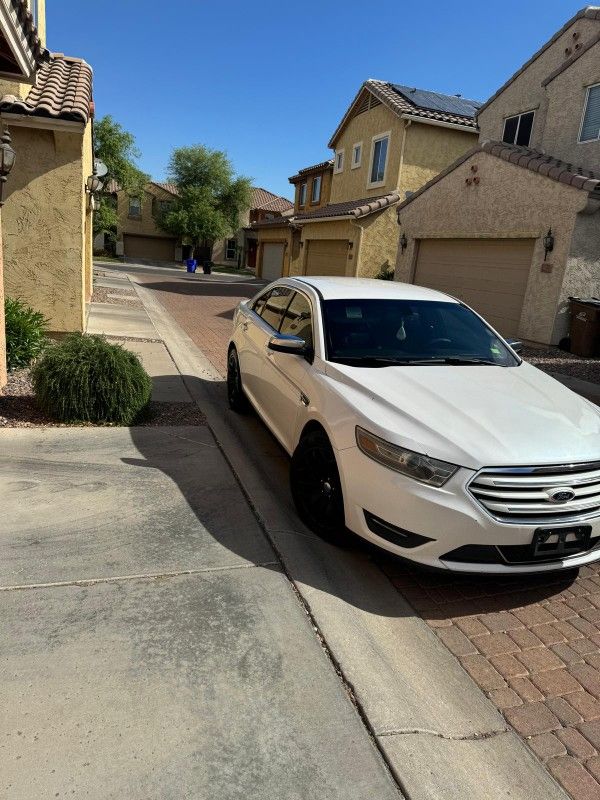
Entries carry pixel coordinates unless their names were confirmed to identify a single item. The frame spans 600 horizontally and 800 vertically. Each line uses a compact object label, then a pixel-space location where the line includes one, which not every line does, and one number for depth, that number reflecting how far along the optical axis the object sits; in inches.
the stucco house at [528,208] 418.6
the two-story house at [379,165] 702.5
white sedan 109.6
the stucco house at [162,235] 1808.6
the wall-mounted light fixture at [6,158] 215.0
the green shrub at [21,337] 259.1
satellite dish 417.1
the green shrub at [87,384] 205.5
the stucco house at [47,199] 289.7
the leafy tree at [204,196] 1624.0
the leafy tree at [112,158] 1339.8
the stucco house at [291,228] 1083.4
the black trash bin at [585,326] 401.1
